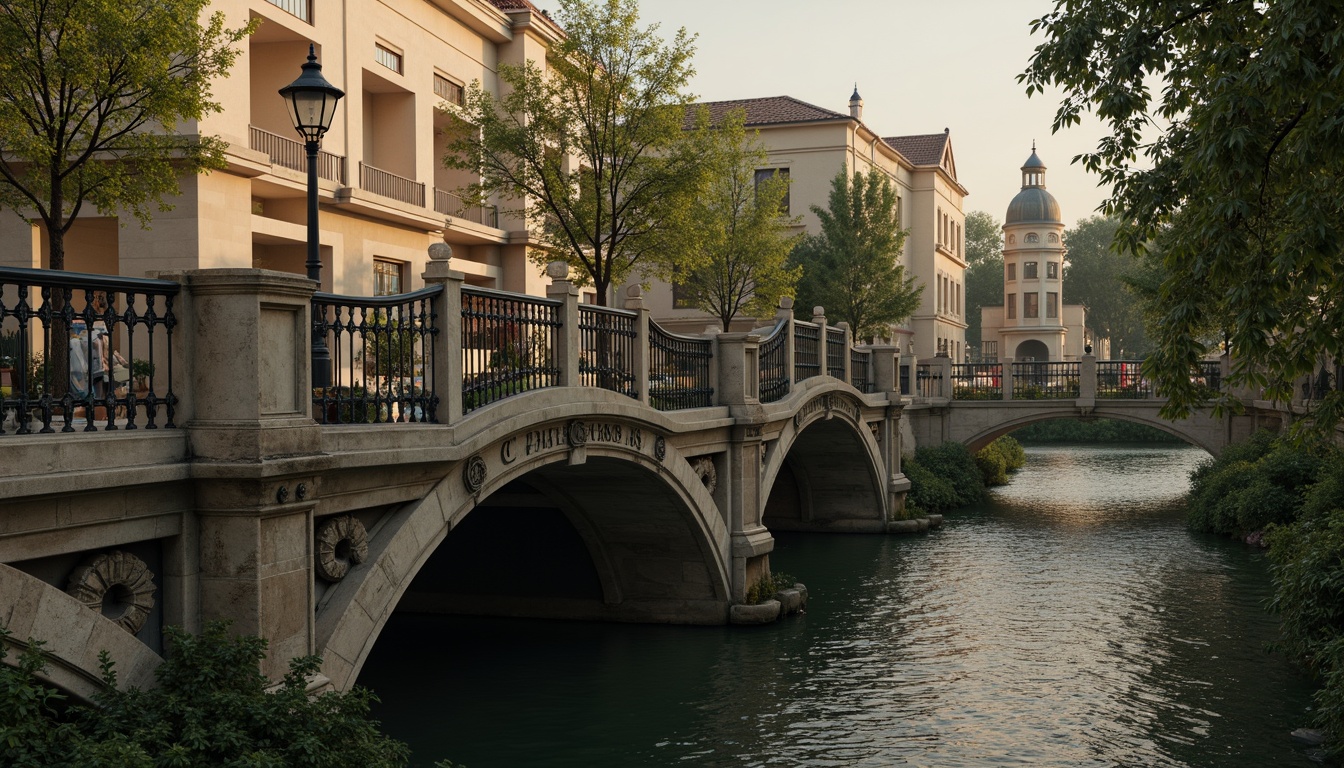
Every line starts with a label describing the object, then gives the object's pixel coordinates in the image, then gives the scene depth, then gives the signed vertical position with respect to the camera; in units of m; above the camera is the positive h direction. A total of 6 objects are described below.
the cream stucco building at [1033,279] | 79.38 +6.72
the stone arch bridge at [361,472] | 7.27 -0.63
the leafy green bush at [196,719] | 6.50 -1.86
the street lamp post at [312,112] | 10.91 +2.44
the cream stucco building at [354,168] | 21.66 +4.62
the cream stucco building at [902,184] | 50.41 +9.08
